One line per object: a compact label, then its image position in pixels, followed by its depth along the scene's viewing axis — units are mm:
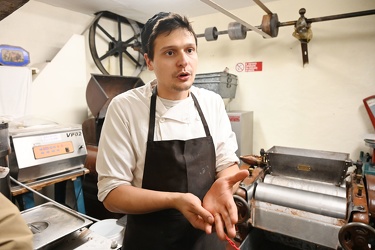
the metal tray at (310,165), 2000
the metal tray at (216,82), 2969
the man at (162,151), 1010
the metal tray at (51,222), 1146
